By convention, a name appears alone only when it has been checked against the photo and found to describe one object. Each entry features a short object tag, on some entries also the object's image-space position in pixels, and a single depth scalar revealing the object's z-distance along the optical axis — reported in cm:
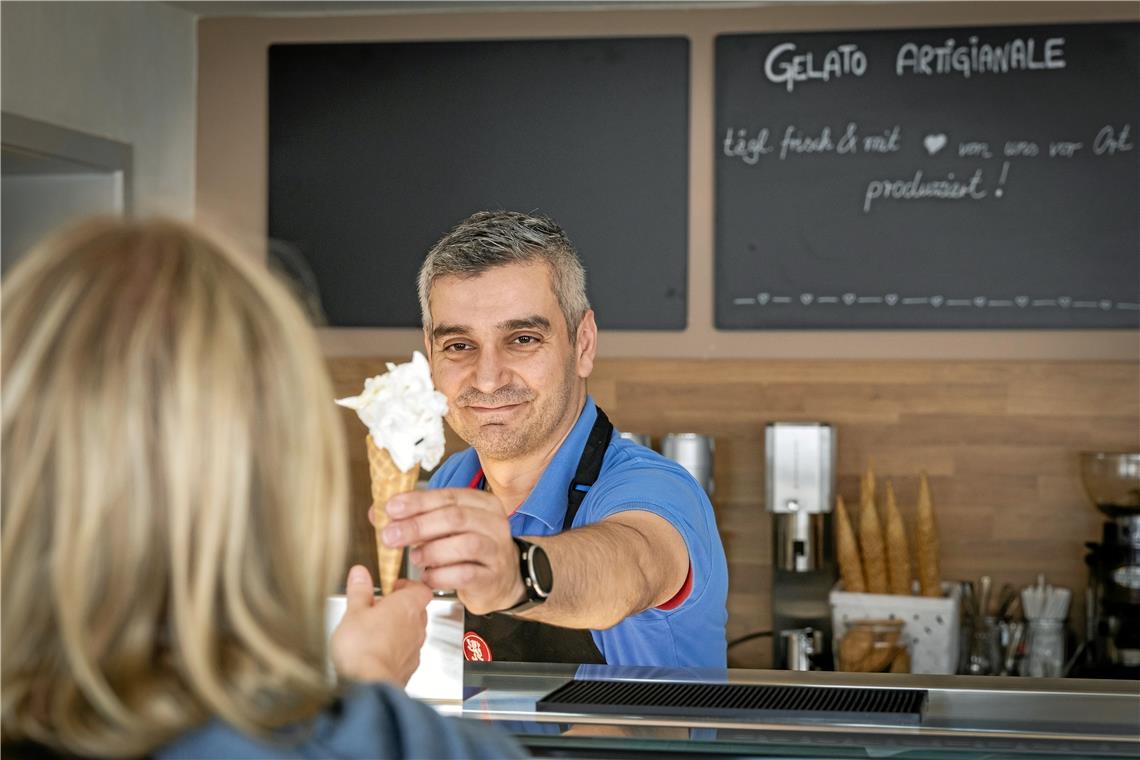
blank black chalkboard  312
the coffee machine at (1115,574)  269
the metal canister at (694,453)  294
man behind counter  146
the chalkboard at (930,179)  296
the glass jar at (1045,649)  280
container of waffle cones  277
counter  106
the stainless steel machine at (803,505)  289
